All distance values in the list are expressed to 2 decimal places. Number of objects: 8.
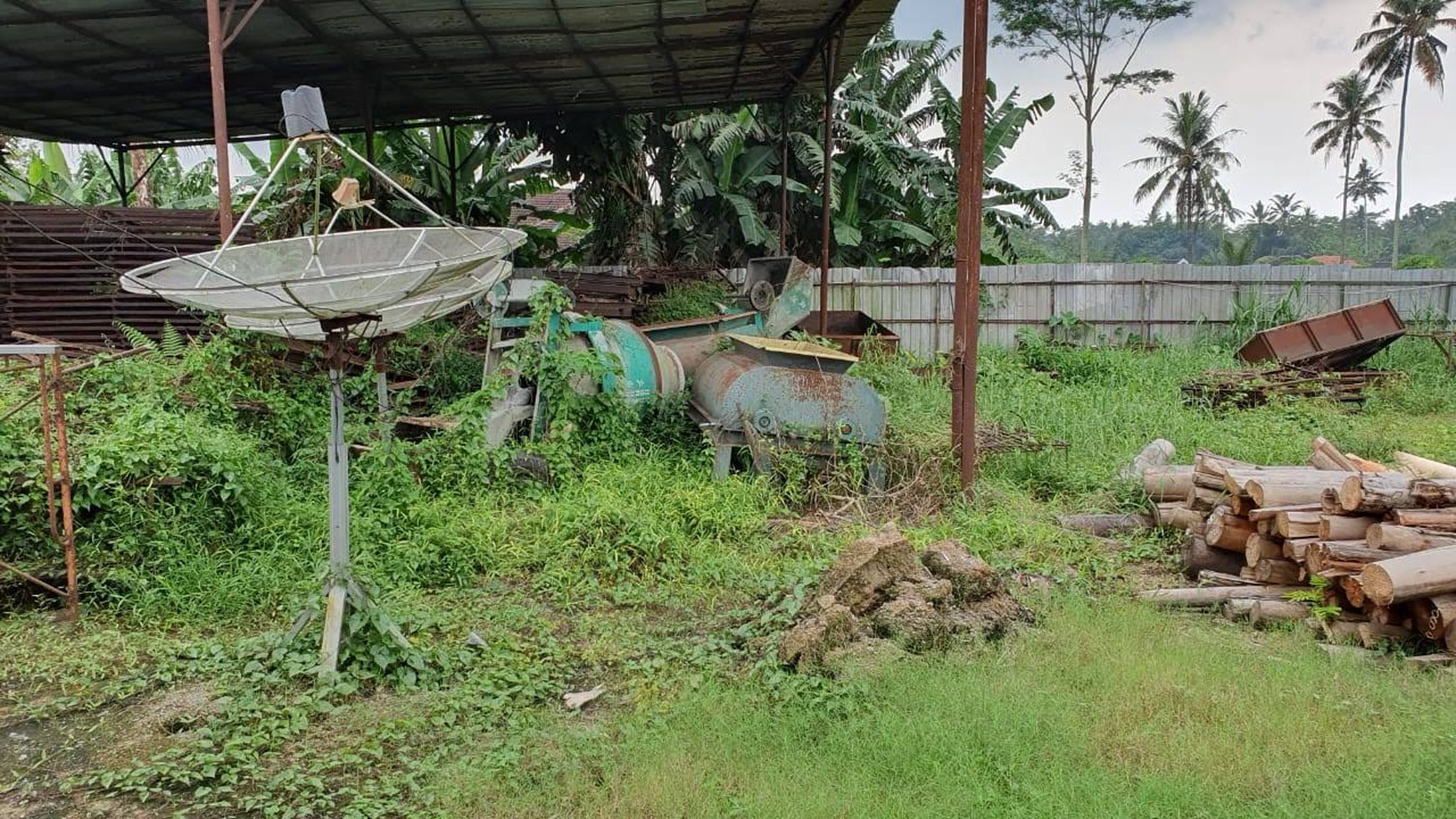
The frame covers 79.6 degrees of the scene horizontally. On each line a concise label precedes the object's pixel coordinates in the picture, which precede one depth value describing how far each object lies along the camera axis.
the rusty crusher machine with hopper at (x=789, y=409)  6.98
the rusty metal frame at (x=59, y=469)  4.73
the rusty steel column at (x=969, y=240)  6.85
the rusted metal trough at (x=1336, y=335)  12.17
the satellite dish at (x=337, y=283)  3.70
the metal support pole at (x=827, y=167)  10.77
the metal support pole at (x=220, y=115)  6.59
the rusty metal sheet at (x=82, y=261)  8.47
